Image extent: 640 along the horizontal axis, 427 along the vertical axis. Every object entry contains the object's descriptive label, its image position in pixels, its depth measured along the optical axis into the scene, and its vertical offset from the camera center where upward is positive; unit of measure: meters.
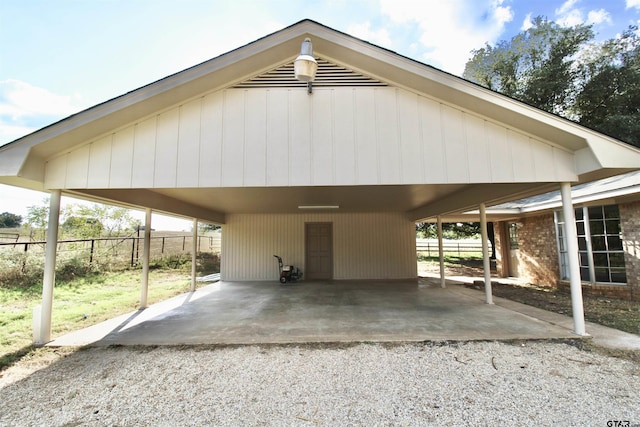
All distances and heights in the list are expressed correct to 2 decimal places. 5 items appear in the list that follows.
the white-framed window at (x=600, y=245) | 5.95 -0.19
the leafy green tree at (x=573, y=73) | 12.54 +8.52
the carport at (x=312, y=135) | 3.37 +1.34
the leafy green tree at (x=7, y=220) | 14.46 +1.29
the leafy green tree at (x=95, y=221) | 9.65 +0.83
